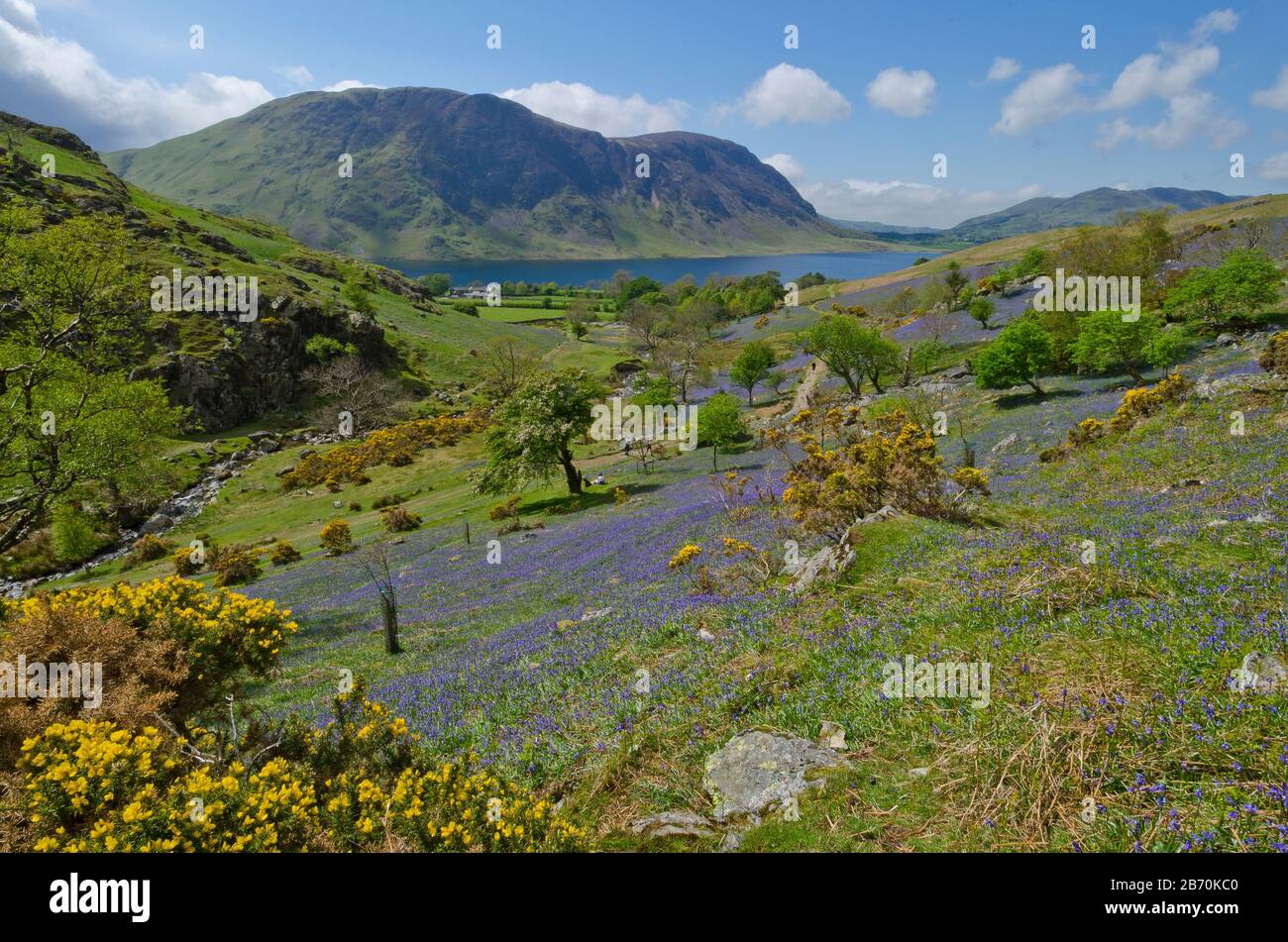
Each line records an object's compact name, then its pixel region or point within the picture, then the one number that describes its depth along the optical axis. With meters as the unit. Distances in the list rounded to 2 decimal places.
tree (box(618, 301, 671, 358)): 123.09
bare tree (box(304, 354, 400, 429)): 84.75
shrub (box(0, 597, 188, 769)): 6.46
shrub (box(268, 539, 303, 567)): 40.17
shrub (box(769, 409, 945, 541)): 14.52
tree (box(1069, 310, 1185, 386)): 33.75
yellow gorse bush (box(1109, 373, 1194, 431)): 23.84
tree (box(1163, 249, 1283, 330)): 37.34
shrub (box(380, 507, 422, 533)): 43.09
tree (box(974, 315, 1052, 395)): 41.12
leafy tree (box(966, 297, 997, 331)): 72.12
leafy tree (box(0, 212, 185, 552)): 20.88
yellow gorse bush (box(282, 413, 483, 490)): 61.03
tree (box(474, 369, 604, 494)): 39.56
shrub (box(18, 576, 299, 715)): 7.85
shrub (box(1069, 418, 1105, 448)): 23.95
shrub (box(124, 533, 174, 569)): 44.31
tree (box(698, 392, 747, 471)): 45.41
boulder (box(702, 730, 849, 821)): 5.75
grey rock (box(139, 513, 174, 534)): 53.50
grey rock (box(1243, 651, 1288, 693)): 4.97
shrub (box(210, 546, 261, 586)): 35.34
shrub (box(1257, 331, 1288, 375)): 22.98
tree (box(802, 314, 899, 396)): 59.00
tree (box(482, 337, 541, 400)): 91.50
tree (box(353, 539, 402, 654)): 17.47
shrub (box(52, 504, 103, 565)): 41.44
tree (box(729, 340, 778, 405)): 72.38
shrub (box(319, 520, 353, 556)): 38.62
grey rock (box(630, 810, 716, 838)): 5.66
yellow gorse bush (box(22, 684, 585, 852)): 4.76
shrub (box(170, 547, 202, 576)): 39.26
